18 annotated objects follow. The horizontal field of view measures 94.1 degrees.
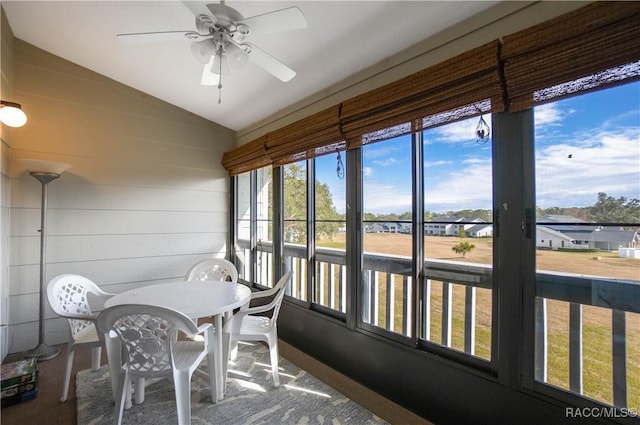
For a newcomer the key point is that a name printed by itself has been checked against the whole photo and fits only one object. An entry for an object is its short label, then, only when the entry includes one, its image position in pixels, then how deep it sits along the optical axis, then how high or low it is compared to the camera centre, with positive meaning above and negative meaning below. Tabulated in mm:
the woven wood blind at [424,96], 1539 +735
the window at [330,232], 2699 -148
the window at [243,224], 4098 -107
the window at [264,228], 3711 -151
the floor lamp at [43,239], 2689 -216
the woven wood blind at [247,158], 3359 +722
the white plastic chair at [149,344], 1606 -725
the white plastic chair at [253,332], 2242 -895
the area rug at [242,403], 1913 -1306
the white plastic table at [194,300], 1968 -598
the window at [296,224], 3121 -82
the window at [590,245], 1331 -135
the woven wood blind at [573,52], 1163 +701
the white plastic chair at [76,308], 2121 -701
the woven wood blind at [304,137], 2459 +734
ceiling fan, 1443 +970
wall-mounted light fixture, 2076 +723
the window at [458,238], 1763 -138
